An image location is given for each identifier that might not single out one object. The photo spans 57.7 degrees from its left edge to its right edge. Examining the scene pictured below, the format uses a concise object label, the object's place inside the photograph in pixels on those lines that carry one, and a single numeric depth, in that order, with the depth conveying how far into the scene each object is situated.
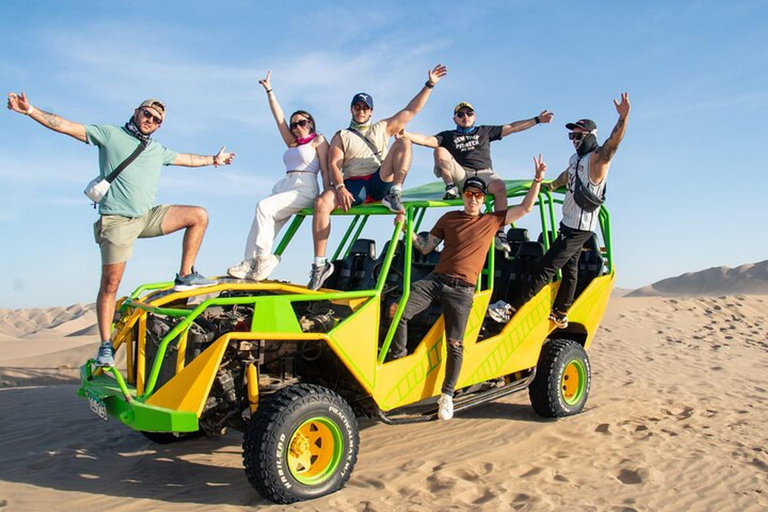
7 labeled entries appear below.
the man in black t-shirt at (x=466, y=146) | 6.47
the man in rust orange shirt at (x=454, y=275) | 5.52
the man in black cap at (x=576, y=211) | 6.51
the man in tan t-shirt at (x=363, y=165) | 5.71
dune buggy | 4.48
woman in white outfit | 5.78
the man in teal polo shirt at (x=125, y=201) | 5.44
